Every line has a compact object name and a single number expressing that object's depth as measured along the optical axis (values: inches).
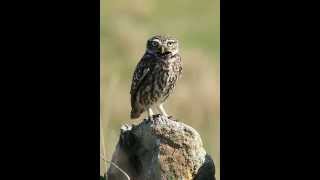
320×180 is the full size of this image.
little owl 470.3
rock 436.8
